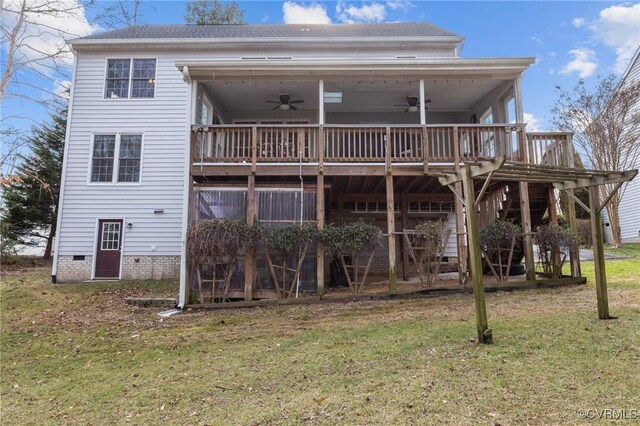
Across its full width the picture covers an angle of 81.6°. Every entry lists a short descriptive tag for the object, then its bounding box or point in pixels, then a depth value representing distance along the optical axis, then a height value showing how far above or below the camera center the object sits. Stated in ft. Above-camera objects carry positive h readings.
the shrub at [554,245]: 27.20 +0.82
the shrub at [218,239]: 26.30 +1.17
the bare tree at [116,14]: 25.84 +17.70
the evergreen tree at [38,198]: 57.31 +9.03
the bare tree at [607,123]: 50.83 +18.72
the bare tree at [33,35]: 23.56 +14.21
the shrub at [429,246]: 27.32 +0.73
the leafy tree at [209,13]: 69.77 +45.76
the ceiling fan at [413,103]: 35.91 +15.01
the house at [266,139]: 28.63 +10.14
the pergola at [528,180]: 14.87 +3.42
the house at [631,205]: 56.18 +8.01
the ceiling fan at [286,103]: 35.65 +15.01
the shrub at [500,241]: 27.12 +1.12
